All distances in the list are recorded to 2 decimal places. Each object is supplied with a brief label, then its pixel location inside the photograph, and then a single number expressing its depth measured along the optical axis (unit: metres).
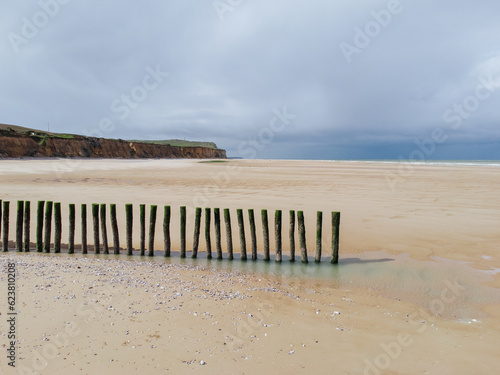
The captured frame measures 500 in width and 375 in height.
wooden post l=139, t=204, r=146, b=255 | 9.73
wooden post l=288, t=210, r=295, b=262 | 9.22
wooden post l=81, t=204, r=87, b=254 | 9.77
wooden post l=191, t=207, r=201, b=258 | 9.47
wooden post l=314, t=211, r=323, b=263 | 9.03
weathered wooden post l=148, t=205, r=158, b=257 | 9.62
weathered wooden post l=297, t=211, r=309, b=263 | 9.00
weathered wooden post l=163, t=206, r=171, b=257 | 9.65
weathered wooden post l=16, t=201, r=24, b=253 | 9.93
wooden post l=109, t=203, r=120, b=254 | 9.73
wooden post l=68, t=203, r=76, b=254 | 9.77
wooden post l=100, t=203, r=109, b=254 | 9.80
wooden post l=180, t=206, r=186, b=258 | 9.58
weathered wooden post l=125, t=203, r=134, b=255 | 9.69
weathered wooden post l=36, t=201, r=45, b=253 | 10.01
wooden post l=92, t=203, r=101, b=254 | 9.84
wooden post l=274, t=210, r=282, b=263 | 9.25
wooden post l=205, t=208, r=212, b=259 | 9.49
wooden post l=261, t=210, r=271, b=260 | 9.19
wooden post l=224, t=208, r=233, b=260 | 9.32
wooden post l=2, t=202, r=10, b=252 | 9.93
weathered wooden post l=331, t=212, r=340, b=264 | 8.96
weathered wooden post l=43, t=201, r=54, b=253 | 9.98
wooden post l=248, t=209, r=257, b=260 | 9.33
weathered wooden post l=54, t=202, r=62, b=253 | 9.87
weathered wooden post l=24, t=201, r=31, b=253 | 9.99
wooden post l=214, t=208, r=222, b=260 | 9.35
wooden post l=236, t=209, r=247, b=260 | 9.34
